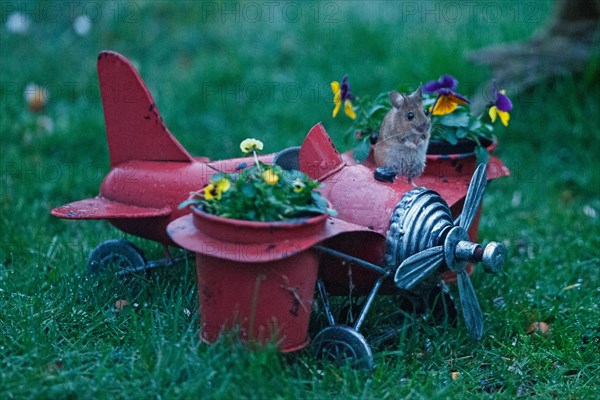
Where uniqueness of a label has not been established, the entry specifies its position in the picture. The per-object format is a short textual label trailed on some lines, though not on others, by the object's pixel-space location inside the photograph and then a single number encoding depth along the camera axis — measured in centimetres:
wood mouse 327
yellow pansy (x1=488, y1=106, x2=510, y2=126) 363
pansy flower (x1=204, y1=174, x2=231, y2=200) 265
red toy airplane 291
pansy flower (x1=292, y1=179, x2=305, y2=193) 269
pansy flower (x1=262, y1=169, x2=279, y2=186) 267
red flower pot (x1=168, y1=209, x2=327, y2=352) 254
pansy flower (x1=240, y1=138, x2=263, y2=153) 295
